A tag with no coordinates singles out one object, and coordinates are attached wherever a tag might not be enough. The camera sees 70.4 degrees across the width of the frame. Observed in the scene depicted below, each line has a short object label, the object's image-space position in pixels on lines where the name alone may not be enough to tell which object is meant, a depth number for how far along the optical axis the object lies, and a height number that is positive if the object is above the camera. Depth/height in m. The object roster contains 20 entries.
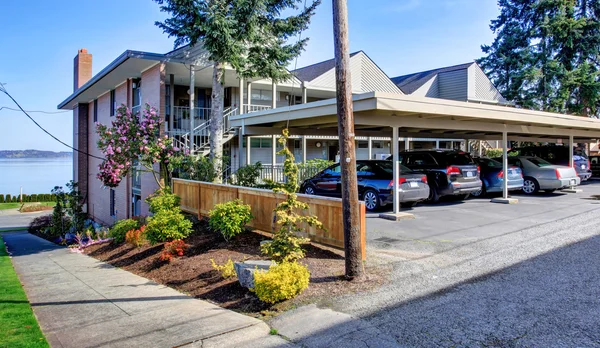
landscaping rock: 6.45 -1.41
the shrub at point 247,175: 14.41 +0.12
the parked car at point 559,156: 19.72 +0.94
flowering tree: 13.71 +1.13
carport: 10.46 +1.84
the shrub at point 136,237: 11.84 -1.65
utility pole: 6.55 +0.62
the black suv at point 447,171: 13.48 +0.19
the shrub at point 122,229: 13.70 -1.60
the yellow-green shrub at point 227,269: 7.23 -1.57
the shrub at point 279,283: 5.77 -1.45
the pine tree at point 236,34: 13.15 +4.77
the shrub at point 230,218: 9.41 -0.88
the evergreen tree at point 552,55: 26.70 +8.02
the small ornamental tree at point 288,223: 7.00 -0.76
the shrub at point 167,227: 10.45 -1.19
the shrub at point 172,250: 9.37 -1.60
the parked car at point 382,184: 12.25 -0.21
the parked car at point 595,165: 25.12 +0.62
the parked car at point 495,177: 15.52 -0.02
